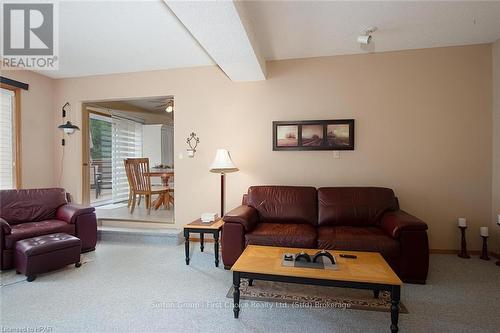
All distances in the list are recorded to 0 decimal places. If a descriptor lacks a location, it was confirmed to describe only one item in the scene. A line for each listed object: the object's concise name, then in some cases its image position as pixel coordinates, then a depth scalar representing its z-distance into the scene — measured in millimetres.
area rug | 2166
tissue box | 3330
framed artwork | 3607
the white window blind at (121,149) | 5957
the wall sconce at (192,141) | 4048
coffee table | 1779
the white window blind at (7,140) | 3814
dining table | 5391
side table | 3070
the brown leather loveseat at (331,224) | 2553
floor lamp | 3471
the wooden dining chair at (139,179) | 5113
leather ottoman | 2619
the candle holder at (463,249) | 3242
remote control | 2223
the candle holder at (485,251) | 3168
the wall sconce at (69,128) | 3959
